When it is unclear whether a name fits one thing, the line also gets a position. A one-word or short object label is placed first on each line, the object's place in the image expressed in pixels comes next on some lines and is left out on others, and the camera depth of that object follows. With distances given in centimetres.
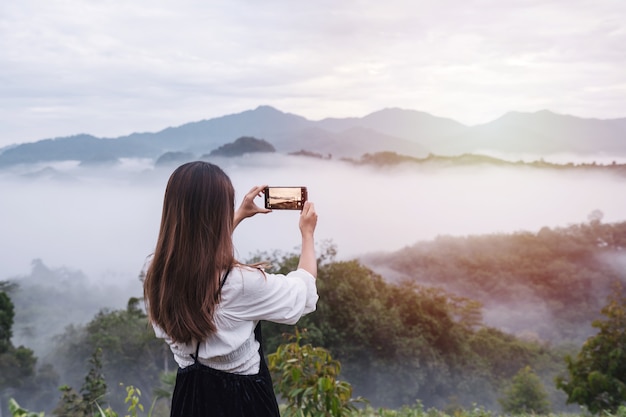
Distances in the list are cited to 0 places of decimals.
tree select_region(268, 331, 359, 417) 255
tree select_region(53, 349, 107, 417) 437
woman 134
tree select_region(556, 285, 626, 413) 459
